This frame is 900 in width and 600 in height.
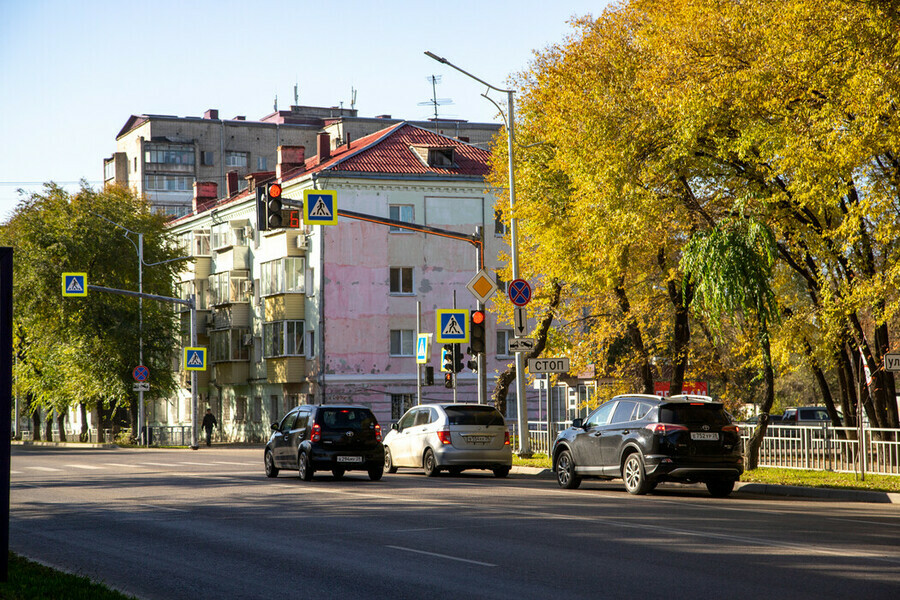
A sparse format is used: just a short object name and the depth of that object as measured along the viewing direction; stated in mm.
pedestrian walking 60156
